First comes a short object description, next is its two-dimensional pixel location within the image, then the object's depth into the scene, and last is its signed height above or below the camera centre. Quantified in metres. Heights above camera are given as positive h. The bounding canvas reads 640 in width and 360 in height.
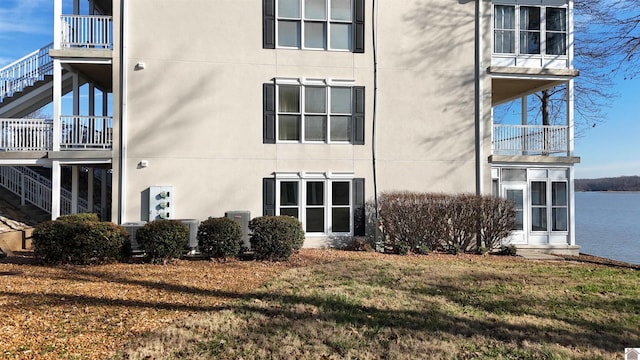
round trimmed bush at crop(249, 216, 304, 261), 9.13 -1.20
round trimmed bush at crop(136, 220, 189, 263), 8.56 -1.17
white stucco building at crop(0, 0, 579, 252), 11.22 +2.14
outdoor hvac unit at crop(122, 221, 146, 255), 9.80 -1.13
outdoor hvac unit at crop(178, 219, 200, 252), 9.98 -1.21
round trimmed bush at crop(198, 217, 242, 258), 9.07 -1.20
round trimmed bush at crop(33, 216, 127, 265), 8.21 -1.16
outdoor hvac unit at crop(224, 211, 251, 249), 10.68 -0.92
